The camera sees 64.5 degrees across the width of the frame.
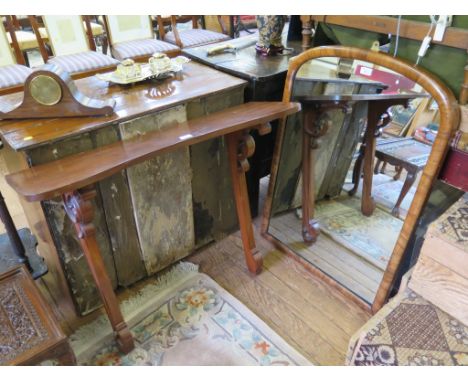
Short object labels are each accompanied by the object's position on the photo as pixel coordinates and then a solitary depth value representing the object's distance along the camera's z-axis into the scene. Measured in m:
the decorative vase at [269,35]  1.64
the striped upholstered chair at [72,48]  2.46
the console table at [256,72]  1.54
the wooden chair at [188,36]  2.96
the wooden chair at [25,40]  2.91
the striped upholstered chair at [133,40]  2.67
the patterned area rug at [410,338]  0.98
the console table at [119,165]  0.95
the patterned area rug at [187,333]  1.34
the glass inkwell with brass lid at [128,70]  1.41
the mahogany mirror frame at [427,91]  1.05
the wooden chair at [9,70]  2.19
